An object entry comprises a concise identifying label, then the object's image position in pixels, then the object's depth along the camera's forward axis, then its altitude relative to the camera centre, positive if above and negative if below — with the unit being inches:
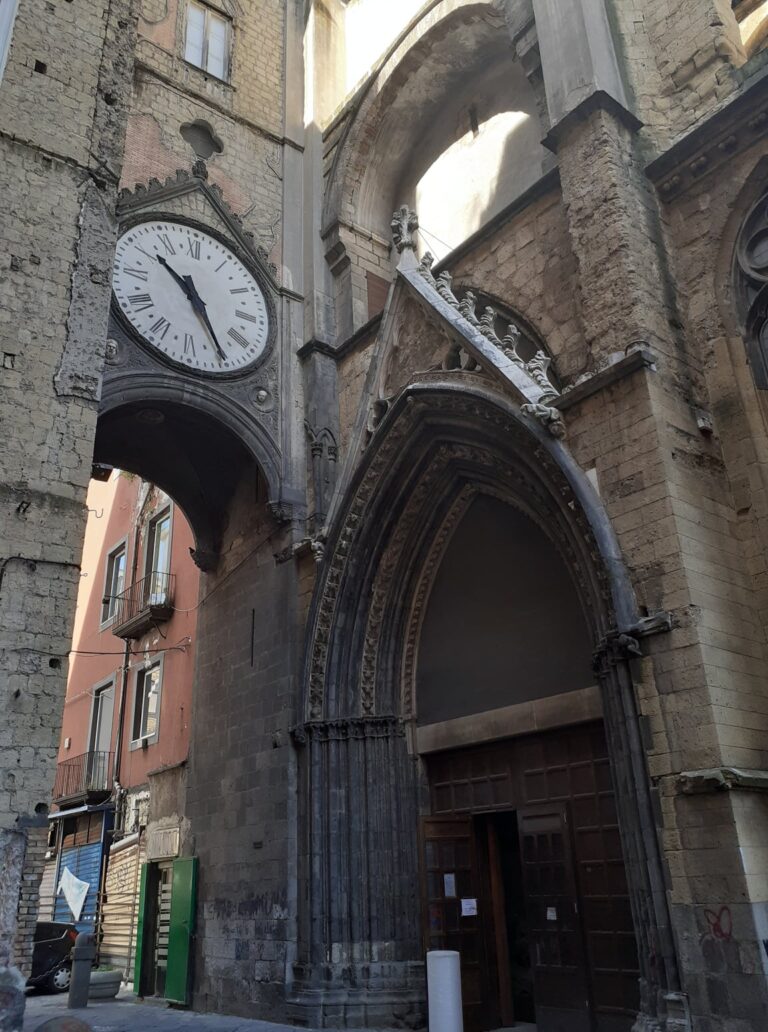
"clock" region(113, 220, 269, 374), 396.8 +274.8
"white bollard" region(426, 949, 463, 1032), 221.0 -10.9
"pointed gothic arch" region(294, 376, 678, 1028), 292.4 +103.3
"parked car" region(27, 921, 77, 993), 533.3 +1.9
